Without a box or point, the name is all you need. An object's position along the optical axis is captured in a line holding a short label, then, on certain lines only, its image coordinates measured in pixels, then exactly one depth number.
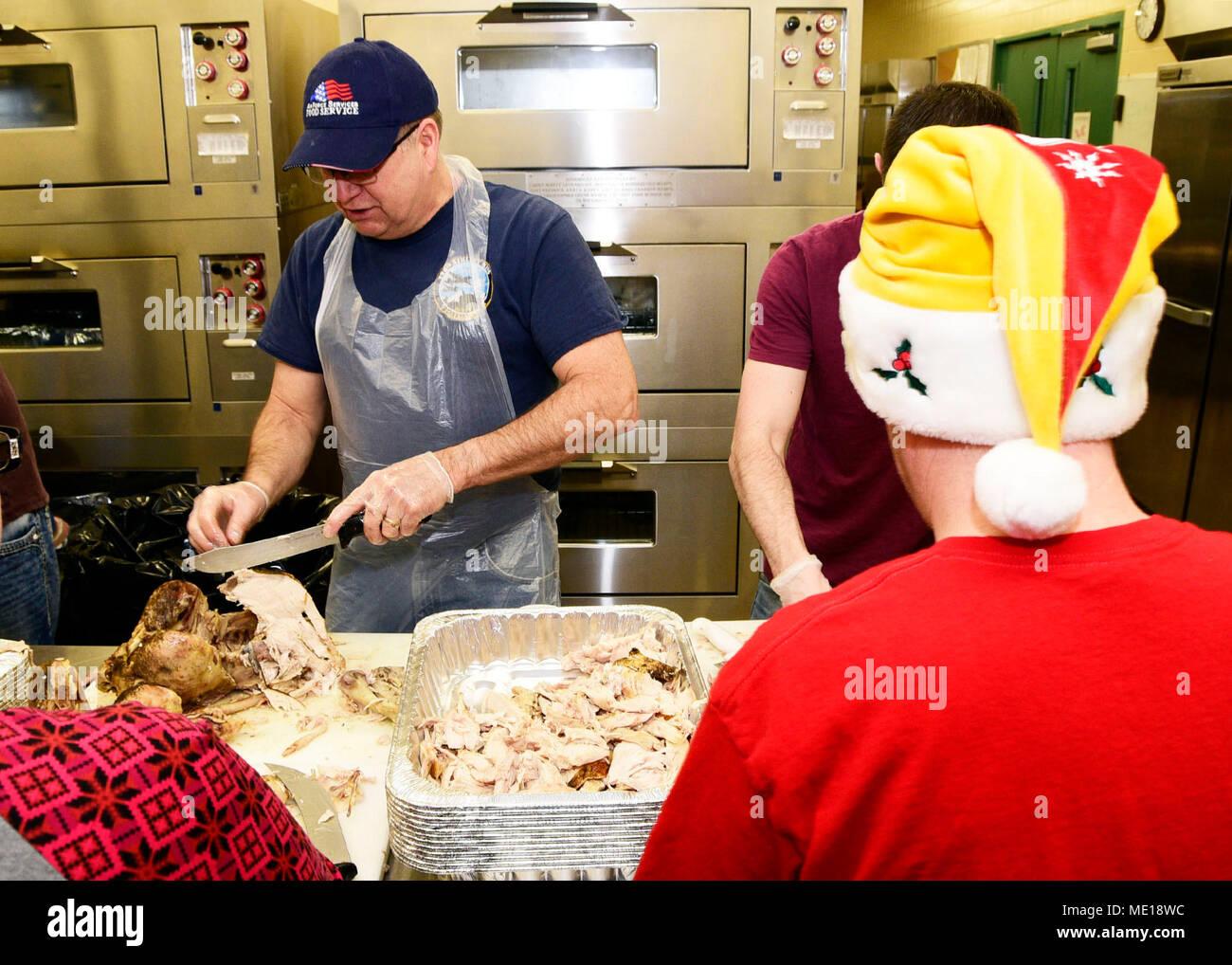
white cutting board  1.48
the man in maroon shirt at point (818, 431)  2.11
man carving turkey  2.15
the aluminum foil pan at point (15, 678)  1.76
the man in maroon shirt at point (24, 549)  2.56
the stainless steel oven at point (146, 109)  3.58
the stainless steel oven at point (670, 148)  3.59
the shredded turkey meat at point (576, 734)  1.53
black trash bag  3.02
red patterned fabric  0.69
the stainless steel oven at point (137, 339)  3.77
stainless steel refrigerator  3.90
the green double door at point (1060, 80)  5.06
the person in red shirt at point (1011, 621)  0.80
